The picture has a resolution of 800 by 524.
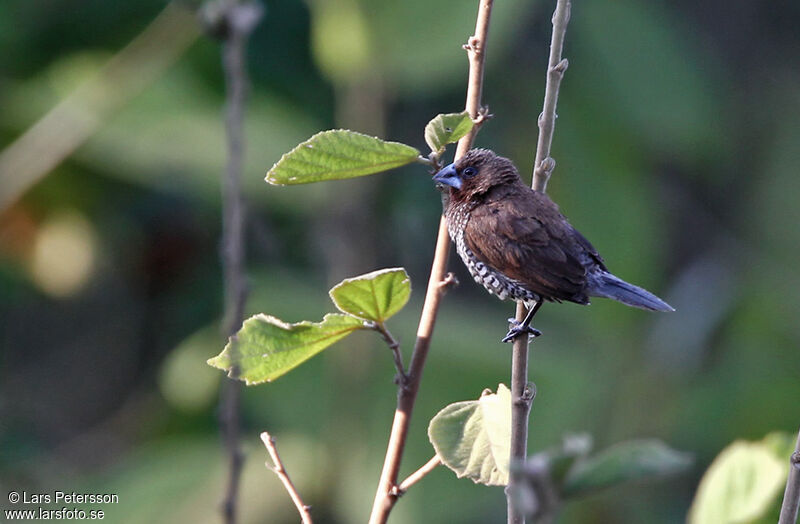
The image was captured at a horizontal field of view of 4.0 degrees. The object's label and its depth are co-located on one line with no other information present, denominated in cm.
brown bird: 458
